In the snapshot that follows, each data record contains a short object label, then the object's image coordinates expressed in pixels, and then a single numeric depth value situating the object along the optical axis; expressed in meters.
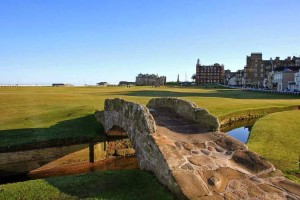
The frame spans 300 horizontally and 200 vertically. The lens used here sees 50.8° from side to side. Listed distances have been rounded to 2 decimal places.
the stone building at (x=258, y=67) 176.12
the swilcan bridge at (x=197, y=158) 10.51
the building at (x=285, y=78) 121.95
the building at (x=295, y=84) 107.56
